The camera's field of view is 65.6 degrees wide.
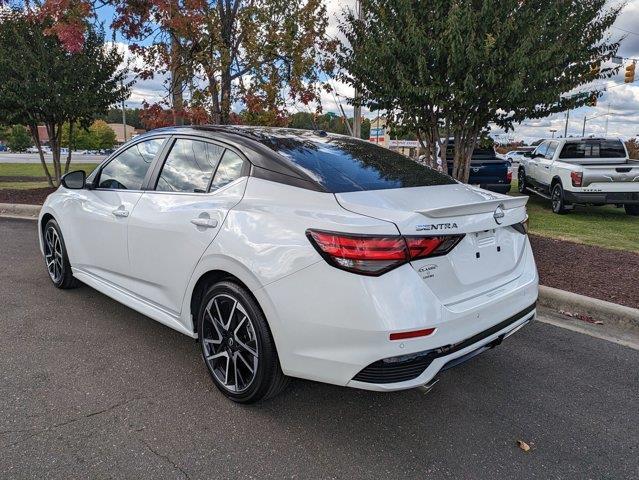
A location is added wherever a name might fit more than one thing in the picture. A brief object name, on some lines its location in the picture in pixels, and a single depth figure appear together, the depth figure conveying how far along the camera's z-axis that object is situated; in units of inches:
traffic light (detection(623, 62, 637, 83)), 721.6
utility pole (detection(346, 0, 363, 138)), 464.1
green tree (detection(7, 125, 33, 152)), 2864.2
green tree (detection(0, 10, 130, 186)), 404.2
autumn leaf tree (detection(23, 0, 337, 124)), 304.8
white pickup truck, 395.9
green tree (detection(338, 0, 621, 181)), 260.8
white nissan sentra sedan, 92.9
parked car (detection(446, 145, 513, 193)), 519.7
